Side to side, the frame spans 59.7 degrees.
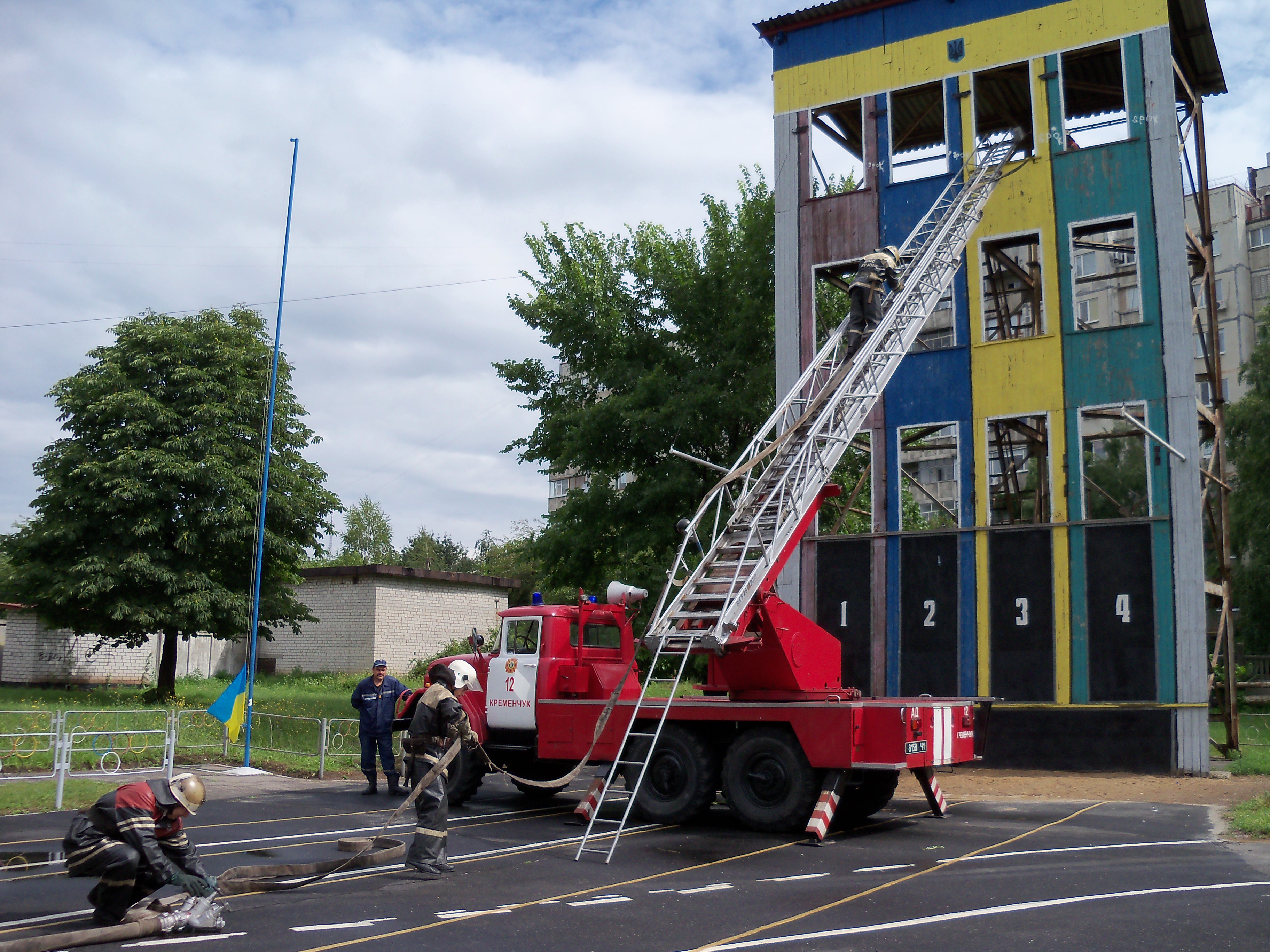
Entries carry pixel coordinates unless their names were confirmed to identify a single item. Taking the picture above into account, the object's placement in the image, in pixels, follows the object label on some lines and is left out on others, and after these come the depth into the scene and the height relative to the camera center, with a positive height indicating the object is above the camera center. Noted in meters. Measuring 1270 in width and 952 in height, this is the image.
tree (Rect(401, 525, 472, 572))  91.81 +6.98
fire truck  11.61 -0.60
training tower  18.36 +5.00
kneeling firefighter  7.02 -1.34
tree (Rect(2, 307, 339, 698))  27.69 +3.41
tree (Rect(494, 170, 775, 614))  27.55 +6.96
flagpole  15.93 +1.11
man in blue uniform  14.96 -1.08
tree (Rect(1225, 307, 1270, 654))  36.53 +5.34
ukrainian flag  16.56 -1.04
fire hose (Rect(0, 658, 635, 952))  6.75 -1.84
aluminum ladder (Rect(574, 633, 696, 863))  10.62 -1.26
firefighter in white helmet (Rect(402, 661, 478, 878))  9.37 -0.96
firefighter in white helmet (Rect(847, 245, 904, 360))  16.81 +5.36
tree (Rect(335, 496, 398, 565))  85.81 +7.83
